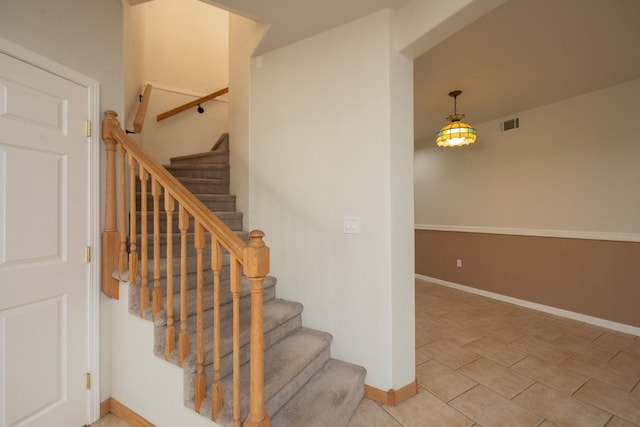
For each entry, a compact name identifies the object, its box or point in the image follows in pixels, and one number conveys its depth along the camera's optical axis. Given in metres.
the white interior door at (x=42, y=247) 1.34
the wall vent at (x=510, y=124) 3.73
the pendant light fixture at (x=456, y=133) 2.99
